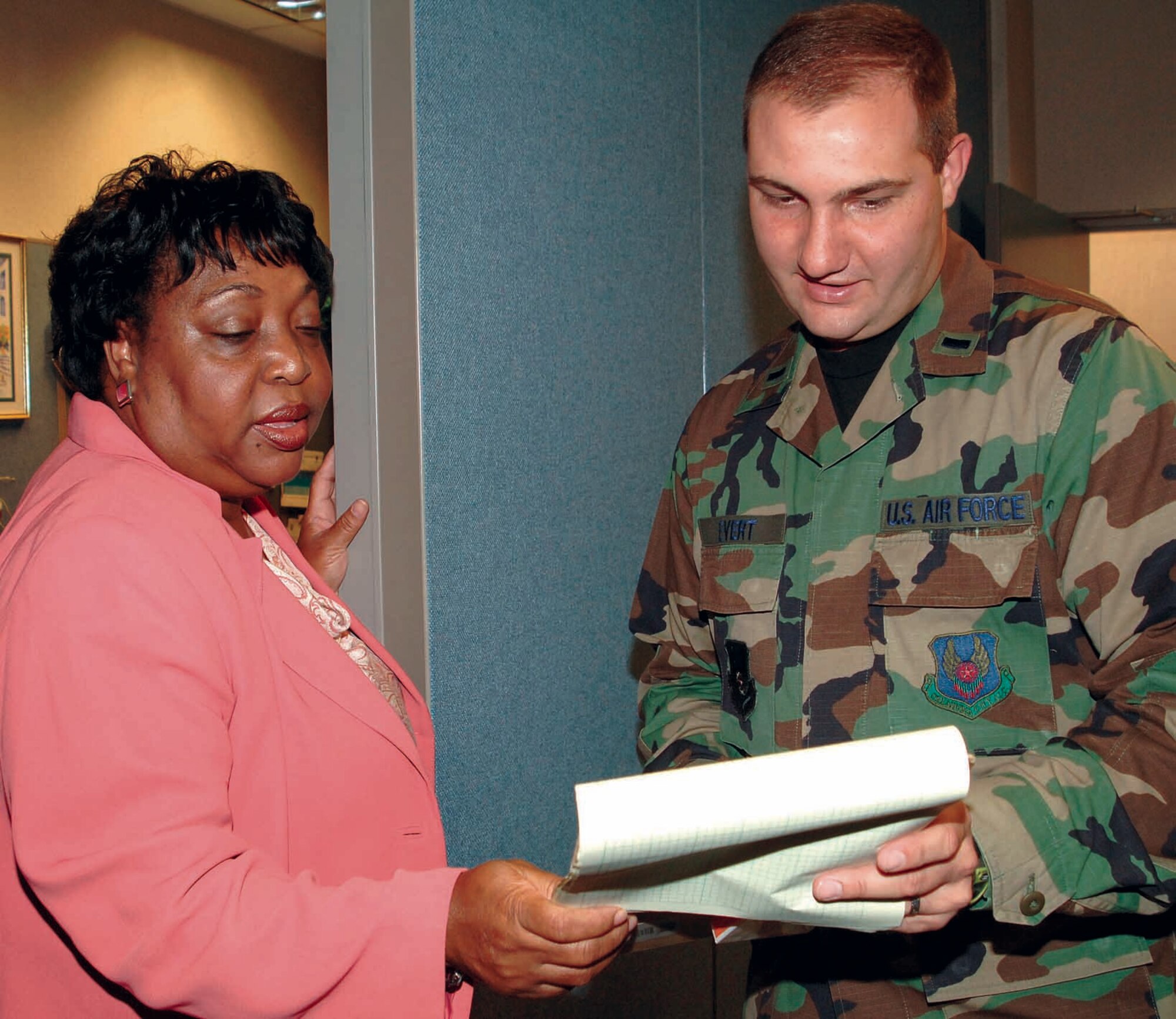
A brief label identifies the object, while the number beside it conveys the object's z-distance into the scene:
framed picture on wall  2.84
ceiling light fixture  3.75
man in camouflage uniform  1.03
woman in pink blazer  0.86
